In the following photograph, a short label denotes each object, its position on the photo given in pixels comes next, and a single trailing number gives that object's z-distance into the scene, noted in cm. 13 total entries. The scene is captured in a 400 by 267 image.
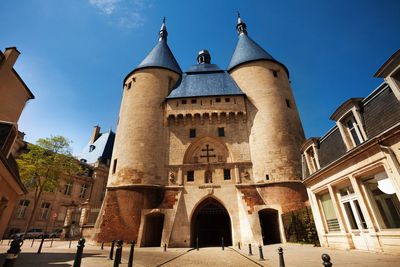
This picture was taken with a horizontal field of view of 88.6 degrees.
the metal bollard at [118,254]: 459
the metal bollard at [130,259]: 514
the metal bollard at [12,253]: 300
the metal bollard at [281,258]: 477
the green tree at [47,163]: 1729
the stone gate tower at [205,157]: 1453
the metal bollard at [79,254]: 385
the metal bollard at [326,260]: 289
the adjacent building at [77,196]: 2261
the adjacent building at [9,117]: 704
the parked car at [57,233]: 2338
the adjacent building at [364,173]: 611
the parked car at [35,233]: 2157
